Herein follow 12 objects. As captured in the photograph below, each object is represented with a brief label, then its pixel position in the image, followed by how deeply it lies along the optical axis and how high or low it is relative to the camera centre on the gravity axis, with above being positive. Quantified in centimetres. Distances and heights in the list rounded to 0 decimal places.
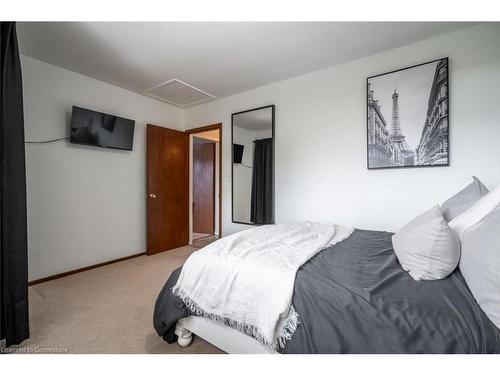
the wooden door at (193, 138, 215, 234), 480 -10
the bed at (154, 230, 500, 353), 84 -53
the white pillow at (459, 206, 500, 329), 85 -33
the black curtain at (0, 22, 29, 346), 145 -12
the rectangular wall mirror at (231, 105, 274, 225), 313 +24
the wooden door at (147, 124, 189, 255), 348 -12
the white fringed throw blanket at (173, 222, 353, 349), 107 -55
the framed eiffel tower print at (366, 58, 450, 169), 207 +64
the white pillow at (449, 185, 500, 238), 124 -17
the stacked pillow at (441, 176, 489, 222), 160 -13
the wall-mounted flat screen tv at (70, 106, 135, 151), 269 +66
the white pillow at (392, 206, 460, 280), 110 -34
